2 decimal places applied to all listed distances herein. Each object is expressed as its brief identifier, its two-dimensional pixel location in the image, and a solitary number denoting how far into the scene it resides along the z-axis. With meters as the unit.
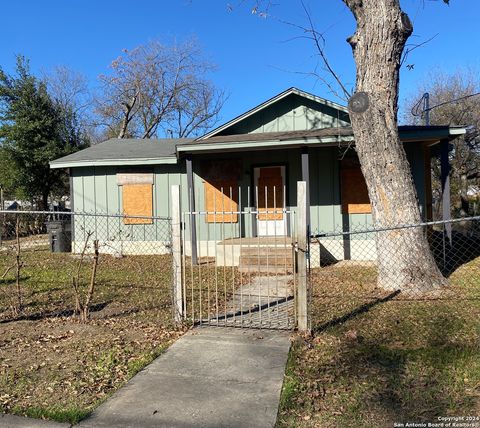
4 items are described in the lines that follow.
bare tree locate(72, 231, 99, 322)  5.31
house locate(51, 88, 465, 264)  10.52
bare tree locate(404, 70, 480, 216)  22.61
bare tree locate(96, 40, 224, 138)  32.94
